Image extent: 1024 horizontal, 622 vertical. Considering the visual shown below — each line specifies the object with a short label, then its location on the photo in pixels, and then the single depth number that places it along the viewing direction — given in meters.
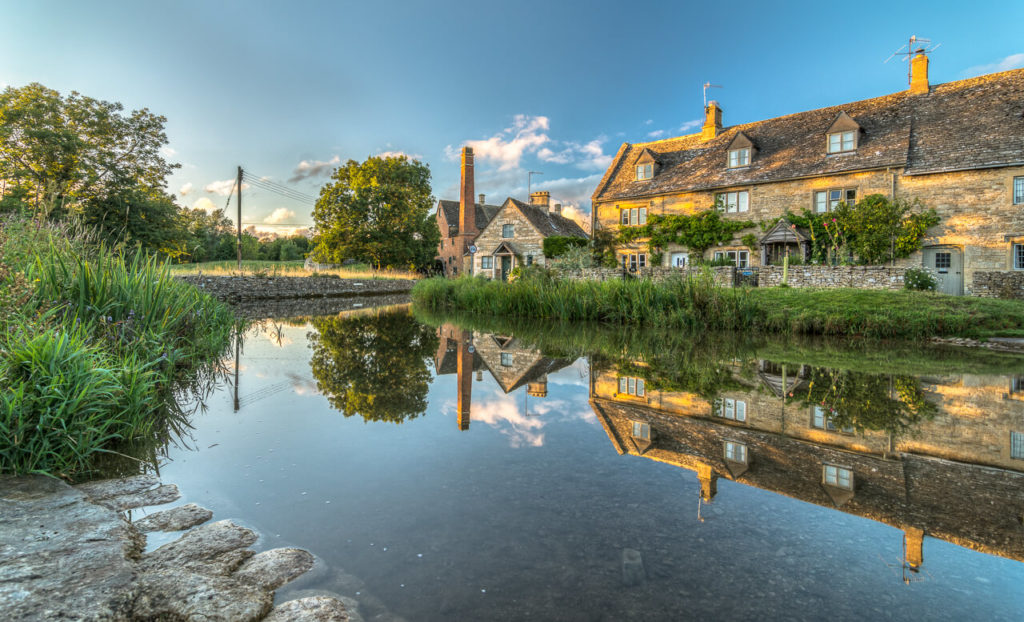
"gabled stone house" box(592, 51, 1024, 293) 18.91
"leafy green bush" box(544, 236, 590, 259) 32.19
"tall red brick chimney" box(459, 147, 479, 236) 40.62
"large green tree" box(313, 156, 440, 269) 40.50
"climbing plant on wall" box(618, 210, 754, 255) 24.48
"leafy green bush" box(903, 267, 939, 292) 16.45
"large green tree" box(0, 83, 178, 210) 25.09
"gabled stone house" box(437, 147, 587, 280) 34.50
